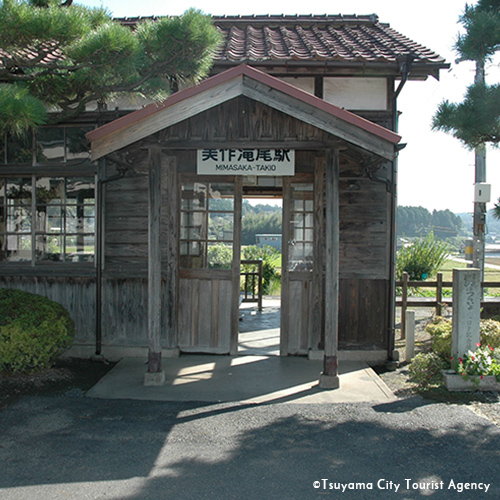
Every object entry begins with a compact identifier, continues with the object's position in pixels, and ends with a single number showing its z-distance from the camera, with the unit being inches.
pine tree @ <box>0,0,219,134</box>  173.9
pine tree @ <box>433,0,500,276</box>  229.3
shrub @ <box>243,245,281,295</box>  562.6
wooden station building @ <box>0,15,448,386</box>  263.3
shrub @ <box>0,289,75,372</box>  215.0
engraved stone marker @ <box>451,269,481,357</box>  218.8
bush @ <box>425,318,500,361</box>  242.4
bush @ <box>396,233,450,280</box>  506.9
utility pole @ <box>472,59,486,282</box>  397.1
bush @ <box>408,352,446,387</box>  228.1
